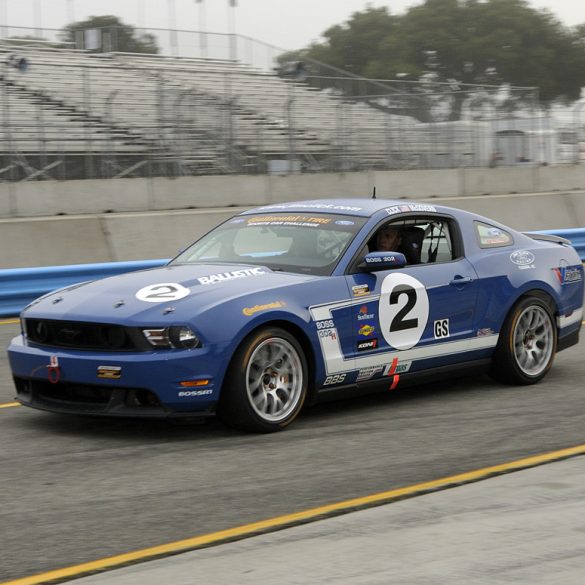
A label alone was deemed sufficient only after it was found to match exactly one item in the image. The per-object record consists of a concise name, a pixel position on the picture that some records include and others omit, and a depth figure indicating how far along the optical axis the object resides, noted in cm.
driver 804
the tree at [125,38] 3303
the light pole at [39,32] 3292
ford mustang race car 671
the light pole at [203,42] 3571
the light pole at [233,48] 3553
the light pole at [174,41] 3512
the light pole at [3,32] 3206
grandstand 2025
